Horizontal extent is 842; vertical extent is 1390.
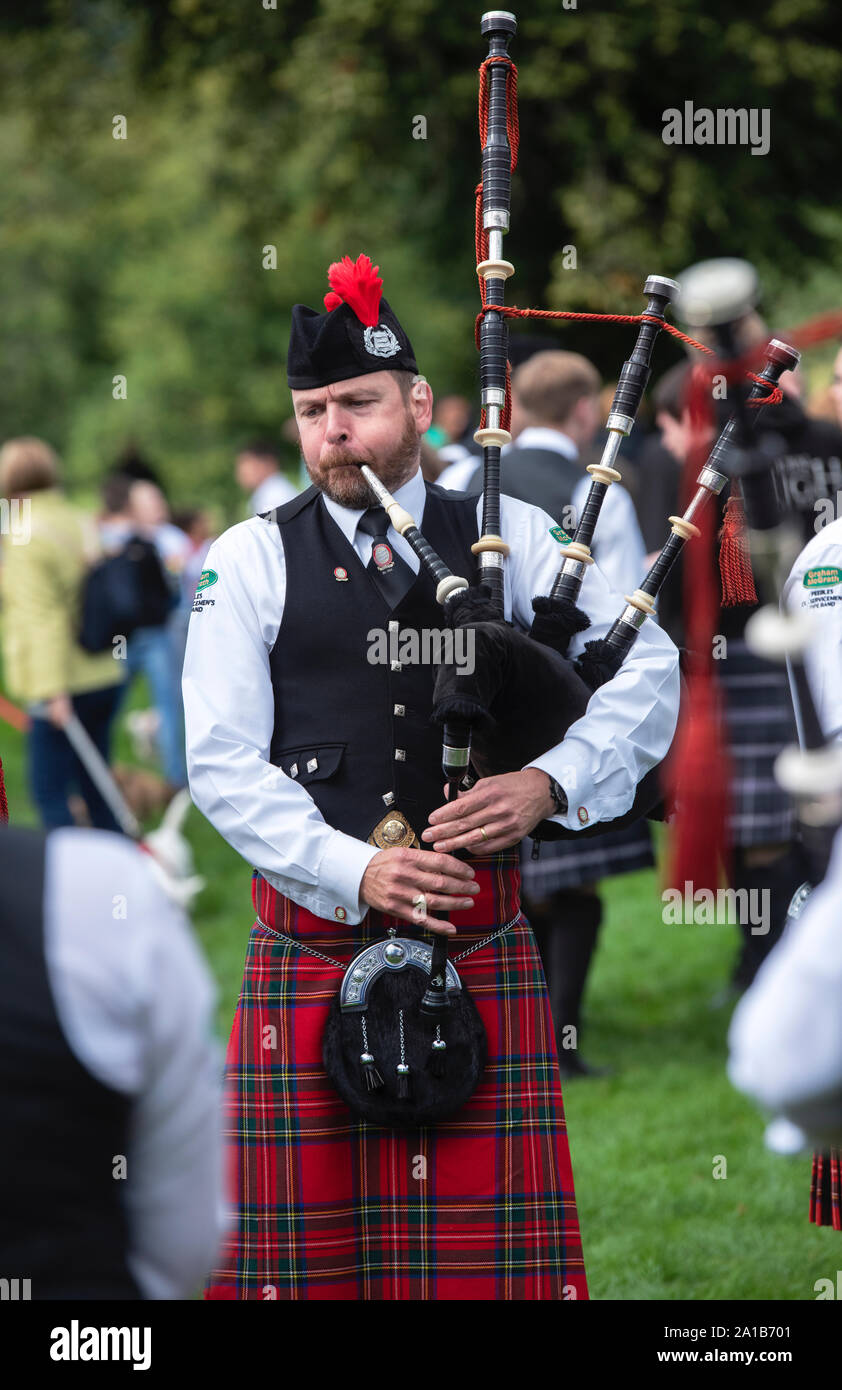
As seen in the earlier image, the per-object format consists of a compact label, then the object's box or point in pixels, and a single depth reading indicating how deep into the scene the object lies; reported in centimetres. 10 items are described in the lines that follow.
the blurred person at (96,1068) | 270
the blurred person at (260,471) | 1725
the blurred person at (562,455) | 917
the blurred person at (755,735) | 950
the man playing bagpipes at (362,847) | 500
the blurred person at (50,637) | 1341
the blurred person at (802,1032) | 261
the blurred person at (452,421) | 1805
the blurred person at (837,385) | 668
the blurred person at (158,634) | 1847
